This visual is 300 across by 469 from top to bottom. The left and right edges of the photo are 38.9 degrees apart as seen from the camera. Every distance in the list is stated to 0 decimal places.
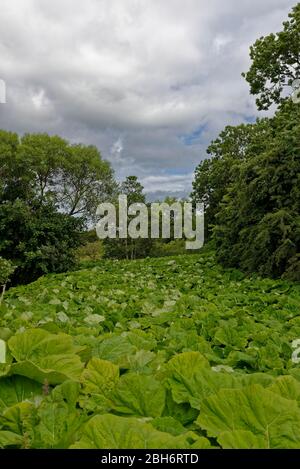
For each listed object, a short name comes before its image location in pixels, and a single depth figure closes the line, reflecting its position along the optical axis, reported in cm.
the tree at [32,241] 1861
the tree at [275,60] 1483
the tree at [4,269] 1342
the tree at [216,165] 2292
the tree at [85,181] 2641
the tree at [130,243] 2456
